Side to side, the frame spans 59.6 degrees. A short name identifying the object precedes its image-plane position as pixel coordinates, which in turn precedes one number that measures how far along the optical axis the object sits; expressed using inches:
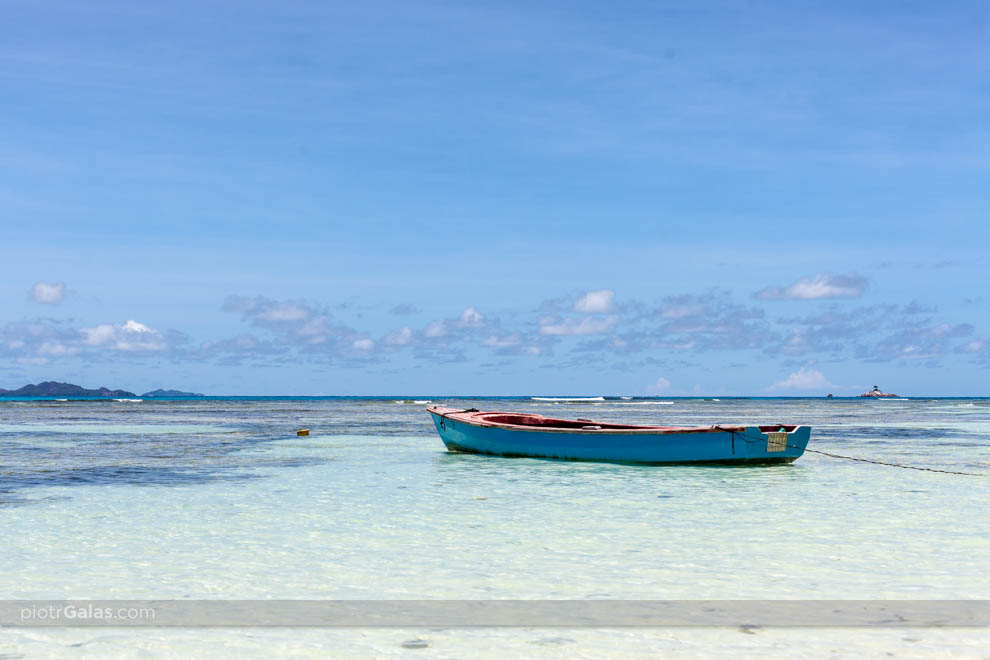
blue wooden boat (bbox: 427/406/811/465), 945.5
